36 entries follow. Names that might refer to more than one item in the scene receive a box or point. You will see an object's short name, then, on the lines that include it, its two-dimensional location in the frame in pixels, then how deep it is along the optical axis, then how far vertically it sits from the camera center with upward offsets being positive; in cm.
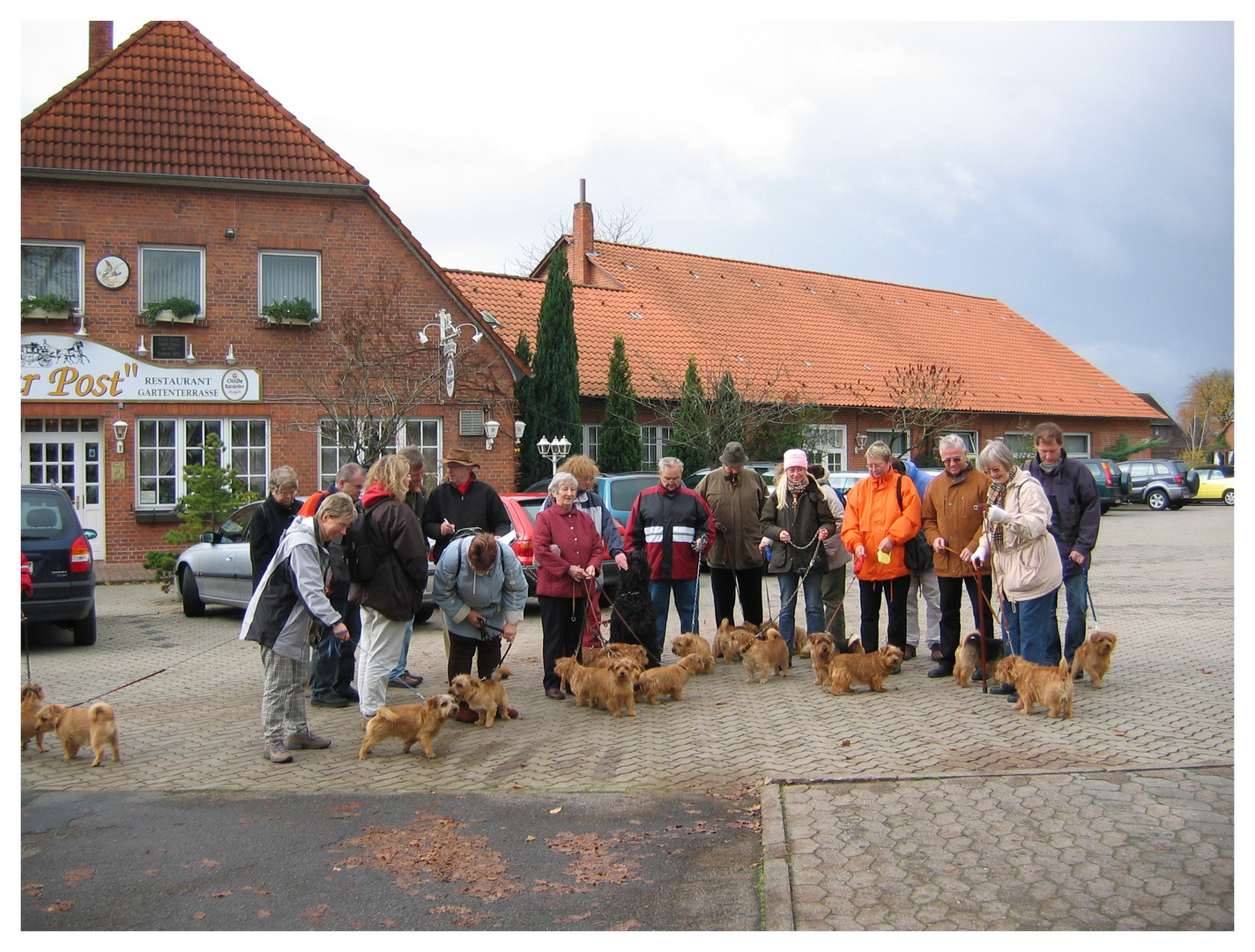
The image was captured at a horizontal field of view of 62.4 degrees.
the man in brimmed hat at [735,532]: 909 -60
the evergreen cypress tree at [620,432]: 2272 +69
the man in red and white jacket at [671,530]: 882 -57
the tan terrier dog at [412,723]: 637 -159
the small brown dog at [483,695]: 706 -161
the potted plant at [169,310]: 1825 +276
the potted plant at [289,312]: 1877 +280
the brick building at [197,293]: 1806 +316
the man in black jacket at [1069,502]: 757 -31
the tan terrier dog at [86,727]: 640 -162
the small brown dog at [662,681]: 780 -166
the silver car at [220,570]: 1223 -127
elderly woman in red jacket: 794 -77
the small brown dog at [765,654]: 838 -156
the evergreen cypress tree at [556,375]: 2183 +189
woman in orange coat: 837 -60
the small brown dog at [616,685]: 744 -160
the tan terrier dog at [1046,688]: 689 -152
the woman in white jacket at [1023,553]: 724 -66
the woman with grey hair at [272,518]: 783 -40
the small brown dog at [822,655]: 802 -150
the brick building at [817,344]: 2628 +358
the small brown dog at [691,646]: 870 -155
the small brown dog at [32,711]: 661 -156
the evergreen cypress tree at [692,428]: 2253 +77
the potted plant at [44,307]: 1770 +276
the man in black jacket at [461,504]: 838 -32
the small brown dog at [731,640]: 899 -156
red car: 1132 -72
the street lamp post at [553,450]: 2062 +29
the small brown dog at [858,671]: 779 -158
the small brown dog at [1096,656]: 776 -147
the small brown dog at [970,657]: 791 -151
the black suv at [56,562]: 1039 -96
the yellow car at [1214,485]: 3659 -92
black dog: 846 -120
